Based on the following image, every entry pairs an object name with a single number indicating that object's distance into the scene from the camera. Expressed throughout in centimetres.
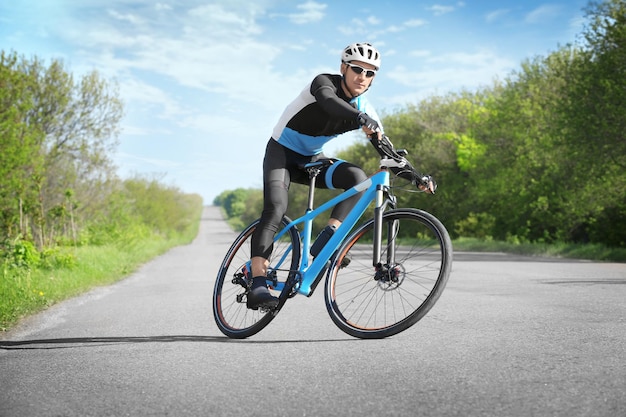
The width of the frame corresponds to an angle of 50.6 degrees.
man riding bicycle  492
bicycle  490
